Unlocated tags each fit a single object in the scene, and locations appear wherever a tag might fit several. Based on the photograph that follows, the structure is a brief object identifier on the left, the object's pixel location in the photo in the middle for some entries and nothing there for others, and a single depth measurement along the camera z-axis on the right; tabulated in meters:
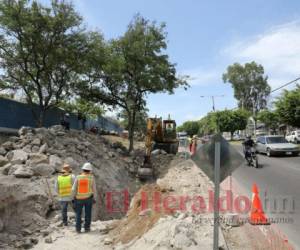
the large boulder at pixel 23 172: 13.10
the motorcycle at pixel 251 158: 18.91
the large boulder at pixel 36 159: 14.39
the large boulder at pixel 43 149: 16.01
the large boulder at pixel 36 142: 16.69
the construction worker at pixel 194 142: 29.75
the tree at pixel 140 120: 36.97
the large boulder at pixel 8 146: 16.16
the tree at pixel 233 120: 78.38
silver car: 24.45
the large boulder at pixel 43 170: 13.75
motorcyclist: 18.94
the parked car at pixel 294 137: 45.09
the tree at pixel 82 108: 30.00
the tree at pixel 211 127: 85.60
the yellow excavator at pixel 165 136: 26.28
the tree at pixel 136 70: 28.31
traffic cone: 7.91
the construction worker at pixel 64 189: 9.77
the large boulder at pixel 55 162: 14.50
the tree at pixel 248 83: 83.06
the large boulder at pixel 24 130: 17.84
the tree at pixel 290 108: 32.66
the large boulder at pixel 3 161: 14.57
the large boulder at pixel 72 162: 15.67
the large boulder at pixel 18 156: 14.44
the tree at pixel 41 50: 20.97
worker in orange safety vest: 9.00
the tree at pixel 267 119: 62.94
